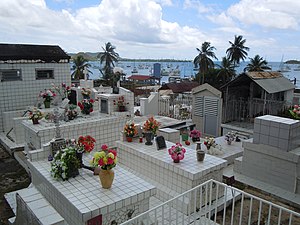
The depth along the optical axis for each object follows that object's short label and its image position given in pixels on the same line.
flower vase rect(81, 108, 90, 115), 10.82
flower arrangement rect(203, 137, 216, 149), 9.71
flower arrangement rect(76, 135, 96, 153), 6.26
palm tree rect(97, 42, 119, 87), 44.19
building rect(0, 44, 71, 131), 12.13
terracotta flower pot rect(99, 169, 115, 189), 4.98
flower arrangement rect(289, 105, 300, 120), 9.42
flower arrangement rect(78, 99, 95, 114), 10.80
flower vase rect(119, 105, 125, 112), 10.97
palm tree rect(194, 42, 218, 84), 42.47
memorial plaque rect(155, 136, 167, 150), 7.41
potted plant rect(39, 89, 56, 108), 11.95
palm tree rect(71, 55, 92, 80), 35.12
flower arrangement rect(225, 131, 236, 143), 11.19
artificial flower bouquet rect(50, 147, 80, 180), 5.49
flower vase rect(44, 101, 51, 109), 12.06
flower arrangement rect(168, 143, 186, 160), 6.38
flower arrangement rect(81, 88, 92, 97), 12.27
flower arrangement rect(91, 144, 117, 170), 4.82
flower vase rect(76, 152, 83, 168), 5.90
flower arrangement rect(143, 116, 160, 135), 7.98
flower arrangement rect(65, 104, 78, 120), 9.87
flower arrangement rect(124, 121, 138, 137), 8.10
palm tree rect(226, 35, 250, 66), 43.31
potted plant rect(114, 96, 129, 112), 10.97
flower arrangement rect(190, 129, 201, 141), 11.21
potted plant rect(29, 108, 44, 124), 9.09
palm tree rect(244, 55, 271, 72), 38.91
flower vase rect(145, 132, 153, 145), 7.86
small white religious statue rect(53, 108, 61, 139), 6.98
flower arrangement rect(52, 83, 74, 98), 12.93
